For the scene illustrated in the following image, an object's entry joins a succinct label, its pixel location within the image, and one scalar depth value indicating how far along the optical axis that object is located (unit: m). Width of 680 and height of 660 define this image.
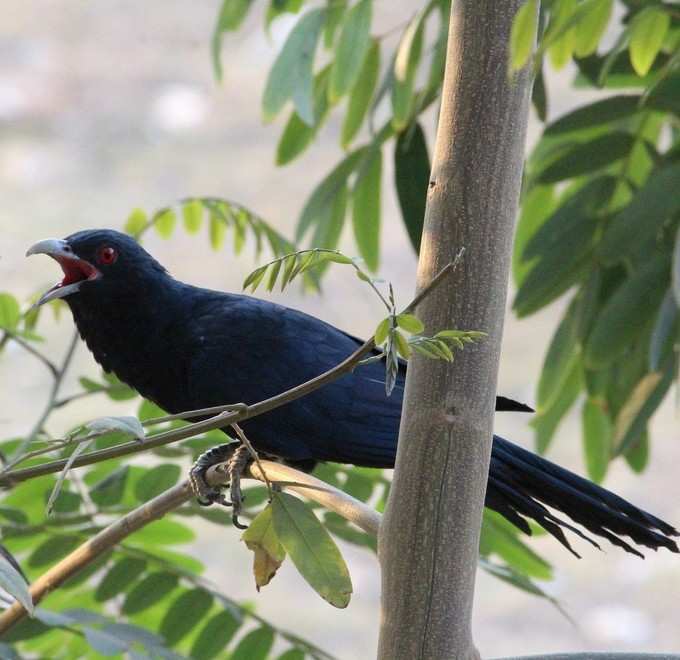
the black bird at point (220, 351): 8.20
